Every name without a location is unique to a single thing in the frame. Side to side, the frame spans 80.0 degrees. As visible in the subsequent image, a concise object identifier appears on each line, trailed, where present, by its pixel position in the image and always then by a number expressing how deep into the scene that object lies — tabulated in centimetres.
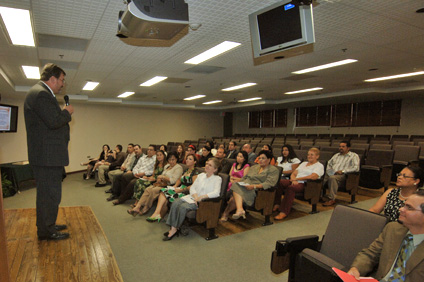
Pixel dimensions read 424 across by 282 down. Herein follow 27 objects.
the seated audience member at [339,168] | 463
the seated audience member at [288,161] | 495
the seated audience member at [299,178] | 412
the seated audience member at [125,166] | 616
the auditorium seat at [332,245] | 174
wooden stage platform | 188
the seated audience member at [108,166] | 702
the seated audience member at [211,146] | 680
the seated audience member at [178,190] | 396
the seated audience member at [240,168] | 440
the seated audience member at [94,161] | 838
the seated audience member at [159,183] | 438
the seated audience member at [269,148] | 499
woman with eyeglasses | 222
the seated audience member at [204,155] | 609
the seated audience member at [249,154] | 546
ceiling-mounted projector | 202
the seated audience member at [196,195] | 338
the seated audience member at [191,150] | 573
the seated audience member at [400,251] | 145
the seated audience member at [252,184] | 377
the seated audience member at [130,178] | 516
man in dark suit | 210
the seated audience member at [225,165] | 490
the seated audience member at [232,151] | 601
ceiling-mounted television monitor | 226
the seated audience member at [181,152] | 655
